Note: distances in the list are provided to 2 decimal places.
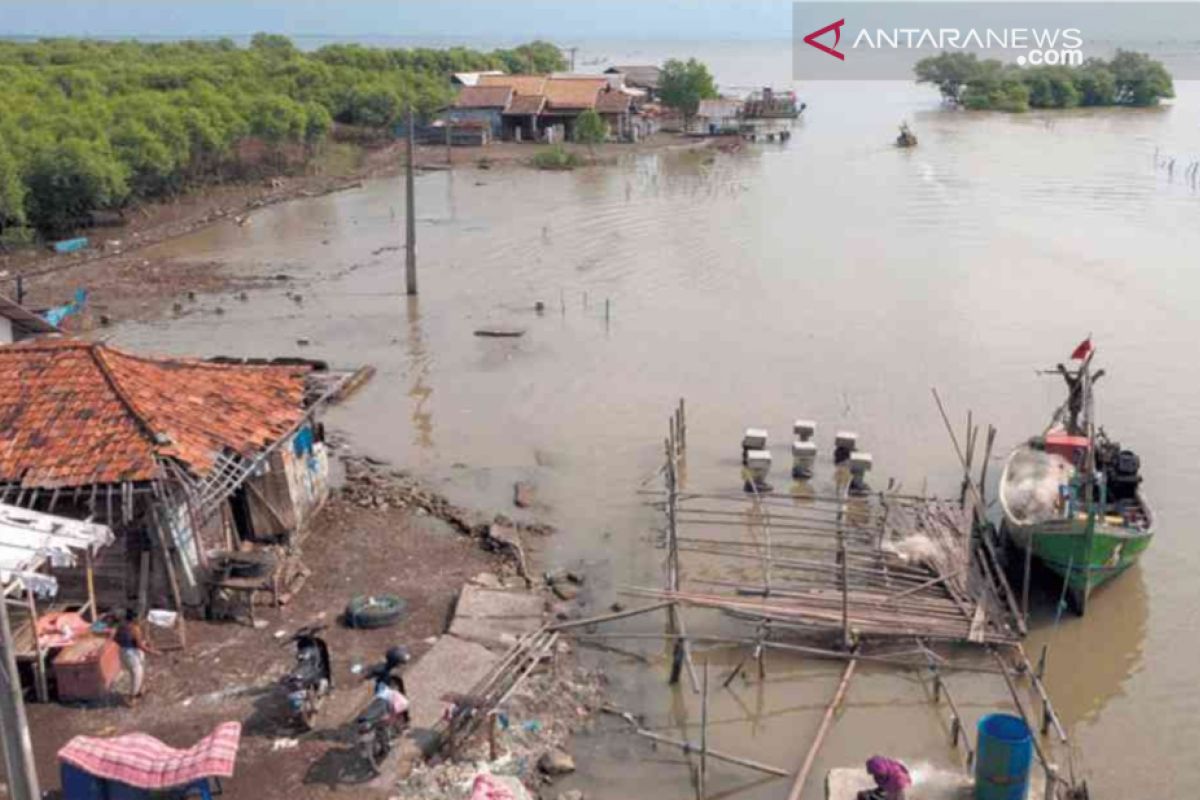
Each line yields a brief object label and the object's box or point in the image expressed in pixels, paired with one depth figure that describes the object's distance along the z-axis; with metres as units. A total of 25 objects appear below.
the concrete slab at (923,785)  9.44
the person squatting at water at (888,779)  8.28
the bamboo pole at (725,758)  10.91
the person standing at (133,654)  10.89
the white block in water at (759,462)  17.53
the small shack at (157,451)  12.01
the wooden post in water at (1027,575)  13.11
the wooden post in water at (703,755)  10.43
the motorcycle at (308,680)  10.45
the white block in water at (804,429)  18.72
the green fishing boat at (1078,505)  13.52
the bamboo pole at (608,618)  12.11
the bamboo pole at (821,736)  10.38
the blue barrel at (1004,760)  8.98
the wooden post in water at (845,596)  12.05
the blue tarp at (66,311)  25.25
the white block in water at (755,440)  18.38
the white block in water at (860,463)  17.22
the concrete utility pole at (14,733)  6.77
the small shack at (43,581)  10.18
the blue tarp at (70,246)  33.66
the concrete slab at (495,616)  12.34
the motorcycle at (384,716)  10.01
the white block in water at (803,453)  18.03
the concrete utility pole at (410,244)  27.69
